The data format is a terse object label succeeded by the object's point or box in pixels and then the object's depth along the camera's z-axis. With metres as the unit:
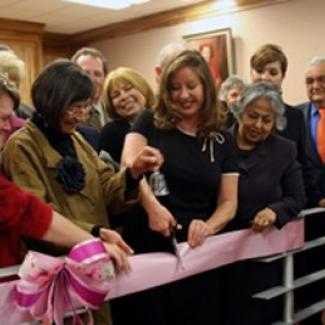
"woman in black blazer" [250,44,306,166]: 2.77
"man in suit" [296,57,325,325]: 2.54
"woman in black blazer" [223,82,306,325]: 1.96
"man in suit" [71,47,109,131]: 2.76
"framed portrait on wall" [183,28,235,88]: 6.14
